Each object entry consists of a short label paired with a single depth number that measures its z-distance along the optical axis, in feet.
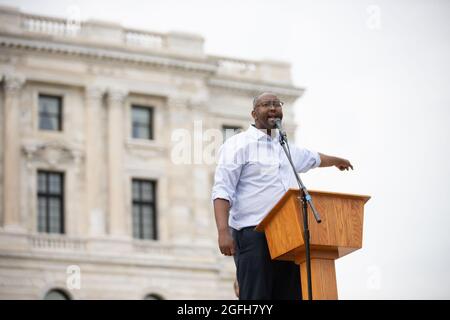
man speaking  41.60
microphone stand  38.04
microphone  41.67
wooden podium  38.83
